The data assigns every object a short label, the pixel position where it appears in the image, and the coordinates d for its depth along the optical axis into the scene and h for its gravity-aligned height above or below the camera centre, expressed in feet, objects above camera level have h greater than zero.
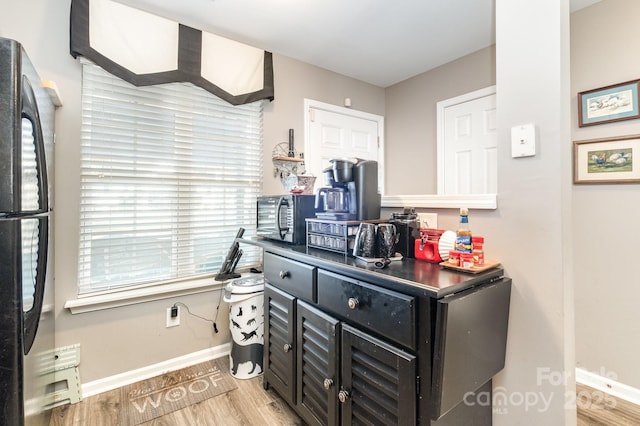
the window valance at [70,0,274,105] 5.78 +3.69
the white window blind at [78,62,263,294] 6.07 +0.82
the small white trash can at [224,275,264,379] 6.42 -2.49
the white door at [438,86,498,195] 8.38 +2.16
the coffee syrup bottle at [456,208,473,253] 3.59 -0.30
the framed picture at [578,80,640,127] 5.72 +2.29
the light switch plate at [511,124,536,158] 3.63 +0.95
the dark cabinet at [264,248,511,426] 2.99 -1.60
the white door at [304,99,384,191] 9.13 +2.71
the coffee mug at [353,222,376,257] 4.07 -0.35
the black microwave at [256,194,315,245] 5.69 -0.02
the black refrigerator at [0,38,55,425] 2.87 -0.22
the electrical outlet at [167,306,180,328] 6.85 -2.48
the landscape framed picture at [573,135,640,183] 5.71 +1.15
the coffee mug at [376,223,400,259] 4.09 -0.35
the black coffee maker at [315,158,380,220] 4.78 +0.42
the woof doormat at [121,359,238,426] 5.49 -3.67
